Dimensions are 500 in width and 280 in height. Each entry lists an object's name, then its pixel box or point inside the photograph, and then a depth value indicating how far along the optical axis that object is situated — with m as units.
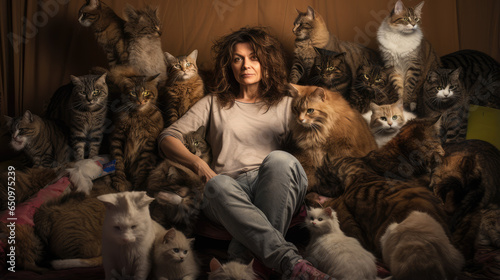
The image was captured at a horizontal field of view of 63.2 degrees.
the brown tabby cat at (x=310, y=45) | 2.51
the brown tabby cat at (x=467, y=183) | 1.93
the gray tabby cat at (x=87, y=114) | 2.38
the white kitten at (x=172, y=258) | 1.61
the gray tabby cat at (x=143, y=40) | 2.52
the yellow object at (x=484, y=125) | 2.21
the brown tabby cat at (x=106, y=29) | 2.54
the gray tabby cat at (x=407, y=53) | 2.39
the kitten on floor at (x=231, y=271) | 1.52
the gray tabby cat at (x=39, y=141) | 2.31
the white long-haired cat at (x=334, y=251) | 1.52
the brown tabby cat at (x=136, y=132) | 2.25
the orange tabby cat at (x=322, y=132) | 2.14
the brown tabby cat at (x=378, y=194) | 1.72
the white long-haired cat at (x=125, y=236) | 1.56
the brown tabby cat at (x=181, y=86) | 2.41
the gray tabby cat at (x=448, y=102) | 2.24
